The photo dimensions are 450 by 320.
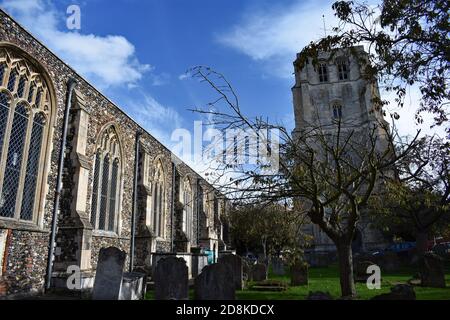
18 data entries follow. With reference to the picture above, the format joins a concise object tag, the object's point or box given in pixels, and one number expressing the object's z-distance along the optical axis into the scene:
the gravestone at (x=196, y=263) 14.82
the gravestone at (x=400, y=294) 5.11
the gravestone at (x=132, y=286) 7.74
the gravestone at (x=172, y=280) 7.58
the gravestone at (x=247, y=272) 14.11
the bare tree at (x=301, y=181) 8.16
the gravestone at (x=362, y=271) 13.51
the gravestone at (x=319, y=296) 5.09
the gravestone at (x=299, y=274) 12.81
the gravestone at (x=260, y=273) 14.98
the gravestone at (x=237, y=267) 11.04
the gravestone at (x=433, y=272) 11.28
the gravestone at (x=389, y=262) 19.20
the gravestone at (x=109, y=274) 7.14
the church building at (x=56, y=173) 8.84
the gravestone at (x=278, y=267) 18.44
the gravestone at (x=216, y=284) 6.96
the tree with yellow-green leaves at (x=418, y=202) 9.20
